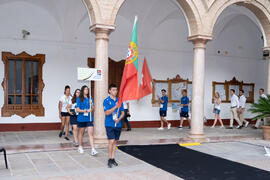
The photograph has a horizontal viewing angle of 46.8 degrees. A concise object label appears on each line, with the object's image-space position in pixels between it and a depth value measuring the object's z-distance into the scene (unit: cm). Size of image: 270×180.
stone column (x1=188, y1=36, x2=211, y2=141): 955
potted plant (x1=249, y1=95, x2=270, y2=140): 1021
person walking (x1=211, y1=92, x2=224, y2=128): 1358
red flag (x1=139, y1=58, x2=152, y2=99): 809
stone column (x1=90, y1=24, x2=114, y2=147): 828
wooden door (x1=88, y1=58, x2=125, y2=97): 1230
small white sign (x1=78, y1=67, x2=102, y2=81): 734
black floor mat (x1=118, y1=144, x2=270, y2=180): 593
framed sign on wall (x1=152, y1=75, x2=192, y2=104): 1320
